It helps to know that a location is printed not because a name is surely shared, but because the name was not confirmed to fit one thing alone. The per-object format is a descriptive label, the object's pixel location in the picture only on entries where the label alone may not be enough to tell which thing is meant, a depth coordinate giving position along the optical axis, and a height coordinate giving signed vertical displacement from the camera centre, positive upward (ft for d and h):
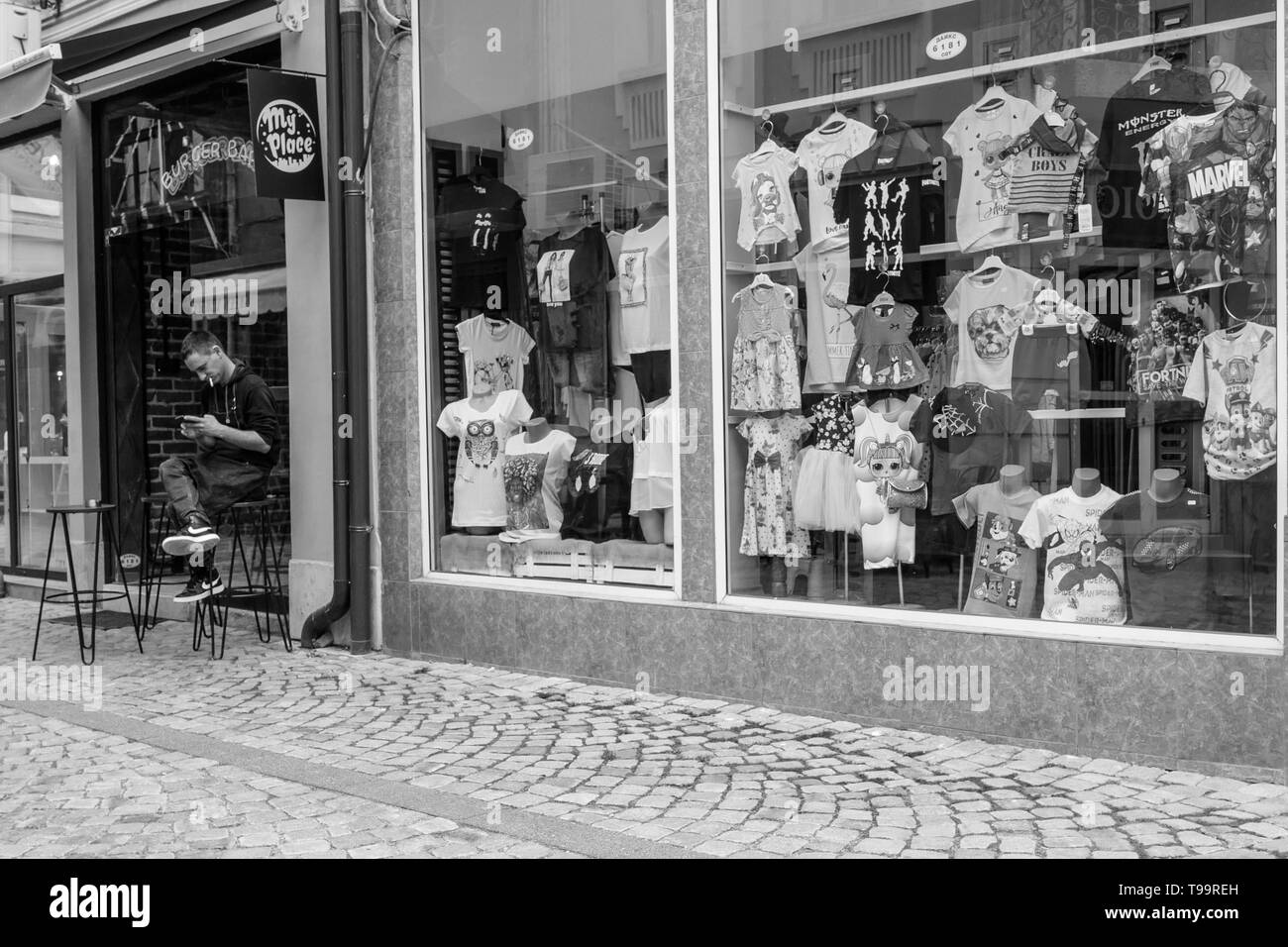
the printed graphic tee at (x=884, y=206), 22.03 +3.89
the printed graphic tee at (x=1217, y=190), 17.81 +3.36
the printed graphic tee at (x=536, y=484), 26.05 -0.93
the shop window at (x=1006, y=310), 18.38 +1.94
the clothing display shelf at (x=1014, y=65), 18.84 +5.90
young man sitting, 27.58 +0.11
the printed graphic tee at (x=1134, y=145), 19.42 +4.37
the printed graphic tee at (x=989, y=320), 21.09 +1.81
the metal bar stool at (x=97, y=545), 26.53 -2.36
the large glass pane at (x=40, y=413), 37.52 +1.00
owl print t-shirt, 26.73 -0.23
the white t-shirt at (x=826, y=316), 22.52 +2.04
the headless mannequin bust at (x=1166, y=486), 19.02 -0.85
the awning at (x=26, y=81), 29.96 +8.54
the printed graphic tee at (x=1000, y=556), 19.99 -1.95
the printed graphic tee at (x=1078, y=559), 19.10 -1.94
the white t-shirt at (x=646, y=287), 23.90 +2.81
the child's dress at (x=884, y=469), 21.75 -0.60
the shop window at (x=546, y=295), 24.48 +2.88
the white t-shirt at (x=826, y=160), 22.75 +4.80
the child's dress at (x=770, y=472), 22.68 -0.64
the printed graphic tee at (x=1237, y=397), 17.63 +0.41
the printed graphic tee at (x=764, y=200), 22.80 +4.11
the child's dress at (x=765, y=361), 22.59 +1.29
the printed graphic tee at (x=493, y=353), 26.86 +1.80
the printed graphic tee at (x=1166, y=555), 18.28 -1.84
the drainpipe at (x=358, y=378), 27.04 +1.31
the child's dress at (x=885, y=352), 21.91 +1.38
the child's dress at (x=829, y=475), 22.35 -0.72
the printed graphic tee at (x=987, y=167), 21.20 +4.32
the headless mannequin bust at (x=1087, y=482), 19.95 -0.81
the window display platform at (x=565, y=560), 23.85 -2.36
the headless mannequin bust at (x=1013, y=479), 20.79 -0.78
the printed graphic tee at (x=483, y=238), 27.04 +4.20
